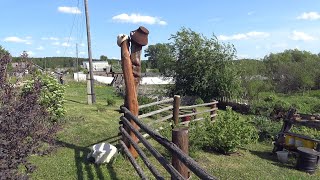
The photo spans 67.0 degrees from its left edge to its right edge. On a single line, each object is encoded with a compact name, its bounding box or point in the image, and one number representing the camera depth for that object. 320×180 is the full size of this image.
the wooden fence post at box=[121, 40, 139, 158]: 5.38
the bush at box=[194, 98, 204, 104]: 17.00
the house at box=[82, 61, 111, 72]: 76.19
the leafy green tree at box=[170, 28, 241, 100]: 18.36
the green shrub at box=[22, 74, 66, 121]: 6.86
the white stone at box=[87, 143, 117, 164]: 4.97
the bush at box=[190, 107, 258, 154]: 6.40
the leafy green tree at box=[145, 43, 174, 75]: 19.72
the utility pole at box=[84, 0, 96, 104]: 13.17
